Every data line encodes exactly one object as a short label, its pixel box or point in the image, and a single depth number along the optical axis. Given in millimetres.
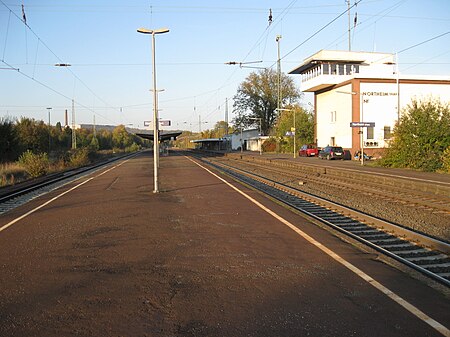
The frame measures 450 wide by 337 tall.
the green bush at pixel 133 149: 107819
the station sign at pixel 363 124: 33384
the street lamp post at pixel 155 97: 15727
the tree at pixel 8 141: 39938
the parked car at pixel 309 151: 55406
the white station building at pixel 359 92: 48438
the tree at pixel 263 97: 88500
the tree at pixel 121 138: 119000
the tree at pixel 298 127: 65250
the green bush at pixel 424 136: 28688
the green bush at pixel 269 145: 77994
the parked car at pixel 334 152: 45938
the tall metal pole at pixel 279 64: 58309
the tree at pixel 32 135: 51844
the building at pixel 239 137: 99200
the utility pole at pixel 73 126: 49394
